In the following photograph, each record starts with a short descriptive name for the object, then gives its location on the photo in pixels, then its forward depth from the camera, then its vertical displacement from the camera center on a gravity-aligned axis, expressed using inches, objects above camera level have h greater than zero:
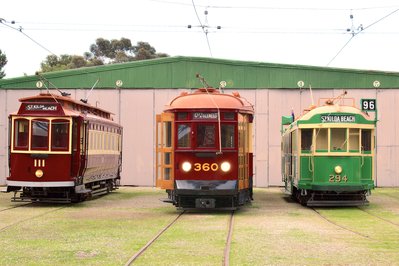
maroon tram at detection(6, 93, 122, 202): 781.9 +11.7
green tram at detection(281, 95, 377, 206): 751.1 +5.7
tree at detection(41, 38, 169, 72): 3430.1 +601.4
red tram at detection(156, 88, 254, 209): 673.0 +5.7
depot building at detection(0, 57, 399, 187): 1247.5 +127.6
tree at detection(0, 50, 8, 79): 3063.5 +459.8
